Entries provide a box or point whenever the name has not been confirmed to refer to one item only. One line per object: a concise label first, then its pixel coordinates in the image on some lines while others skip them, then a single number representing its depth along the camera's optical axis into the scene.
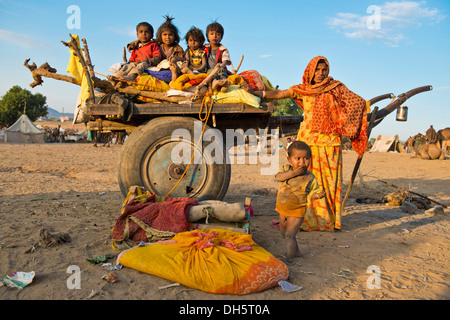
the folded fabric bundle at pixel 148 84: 4.30
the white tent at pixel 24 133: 27.06
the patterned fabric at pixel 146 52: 4.72
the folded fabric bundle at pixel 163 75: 4.43
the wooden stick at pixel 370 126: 4.34
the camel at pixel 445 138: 21.30
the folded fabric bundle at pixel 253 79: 4.39
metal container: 4.66
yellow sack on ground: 2.36
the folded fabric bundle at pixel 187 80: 4.12
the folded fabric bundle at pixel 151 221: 3.22
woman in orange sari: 4.22
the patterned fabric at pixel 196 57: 4.62
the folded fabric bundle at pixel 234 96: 4.09
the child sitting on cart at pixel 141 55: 4.31
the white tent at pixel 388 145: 27.56
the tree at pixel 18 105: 37.44
